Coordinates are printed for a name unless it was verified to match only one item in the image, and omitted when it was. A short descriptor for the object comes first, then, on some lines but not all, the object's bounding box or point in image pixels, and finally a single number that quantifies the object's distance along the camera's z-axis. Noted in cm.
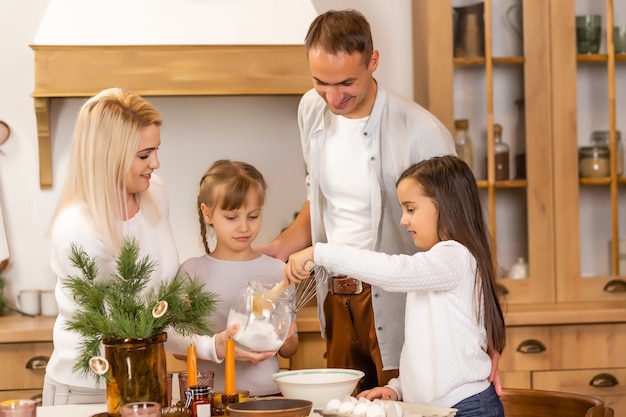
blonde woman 304
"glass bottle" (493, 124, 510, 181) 443
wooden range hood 410
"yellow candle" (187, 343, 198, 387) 279
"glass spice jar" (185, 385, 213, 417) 273
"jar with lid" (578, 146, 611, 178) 444
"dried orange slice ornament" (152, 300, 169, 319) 274
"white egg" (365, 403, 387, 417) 262
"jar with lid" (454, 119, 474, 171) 440
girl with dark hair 292
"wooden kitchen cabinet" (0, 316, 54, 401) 403
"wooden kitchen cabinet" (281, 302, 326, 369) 411
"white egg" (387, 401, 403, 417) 265
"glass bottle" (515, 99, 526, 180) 443
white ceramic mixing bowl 278
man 339
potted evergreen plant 272
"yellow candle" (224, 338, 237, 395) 281
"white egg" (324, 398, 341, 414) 266
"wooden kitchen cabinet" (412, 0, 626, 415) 437
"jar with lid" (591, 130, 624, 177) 446
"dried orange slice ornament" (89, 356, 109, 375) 271
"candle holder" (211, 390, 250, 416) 277
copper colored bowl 262
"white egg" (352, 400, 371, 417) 264
